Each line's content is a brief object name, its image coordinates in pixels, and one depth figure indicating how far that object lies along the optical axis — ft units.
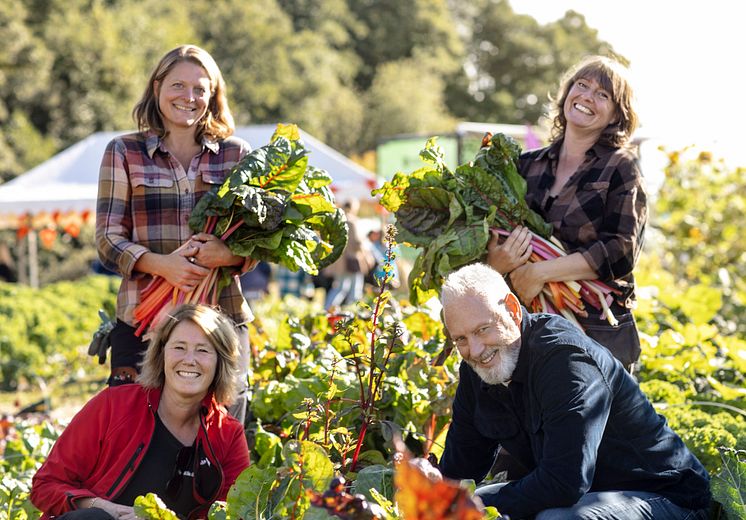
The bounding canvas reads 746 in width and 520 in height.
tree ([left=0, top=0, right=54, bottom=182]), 85.25
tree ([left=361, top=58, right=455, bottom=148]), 153.17
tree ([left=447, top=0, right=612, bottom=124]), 197.77
